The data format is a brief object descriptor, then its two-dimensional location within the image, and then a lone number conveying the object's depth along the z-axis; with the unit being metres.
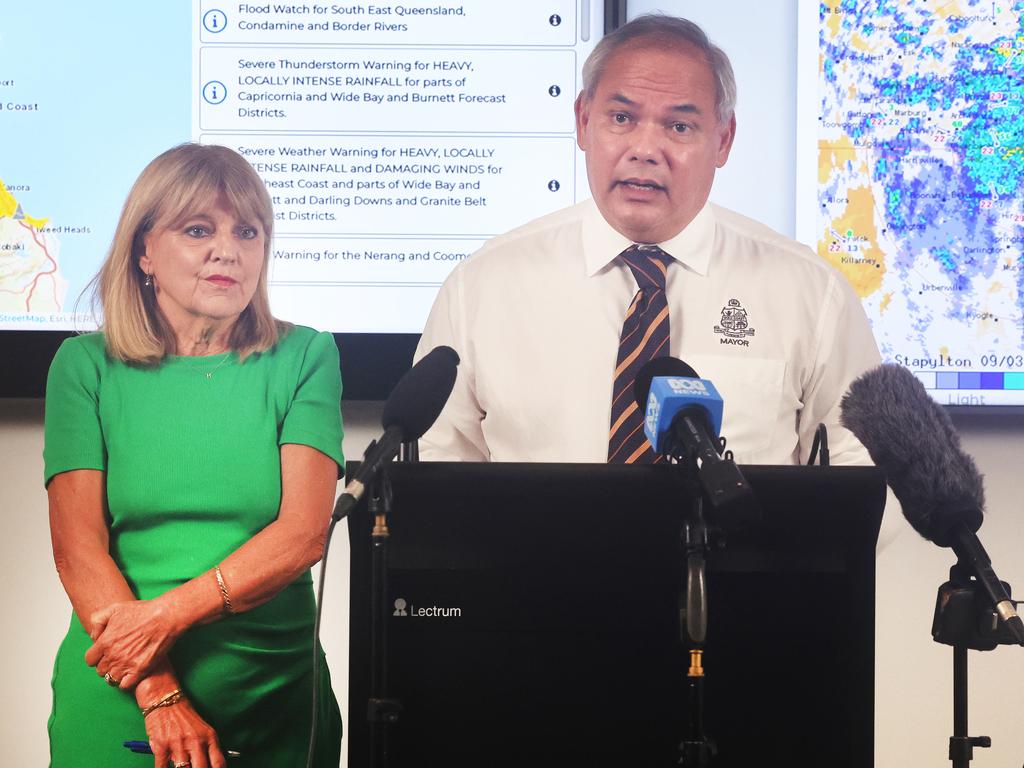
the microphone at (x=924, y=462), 2.12
